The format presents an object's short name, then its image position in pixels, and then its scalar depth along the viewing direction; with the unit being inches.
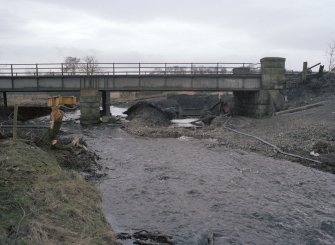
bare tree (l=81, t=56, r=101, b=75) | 3917.3
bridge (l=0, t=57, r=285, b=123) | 1390.3
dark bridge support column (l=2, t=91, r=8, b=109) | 1596.3
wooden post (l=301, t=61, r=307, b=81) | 1441.9
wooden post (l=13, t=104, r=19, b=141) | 606.1
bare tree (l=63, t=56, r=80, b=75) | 3754.9
